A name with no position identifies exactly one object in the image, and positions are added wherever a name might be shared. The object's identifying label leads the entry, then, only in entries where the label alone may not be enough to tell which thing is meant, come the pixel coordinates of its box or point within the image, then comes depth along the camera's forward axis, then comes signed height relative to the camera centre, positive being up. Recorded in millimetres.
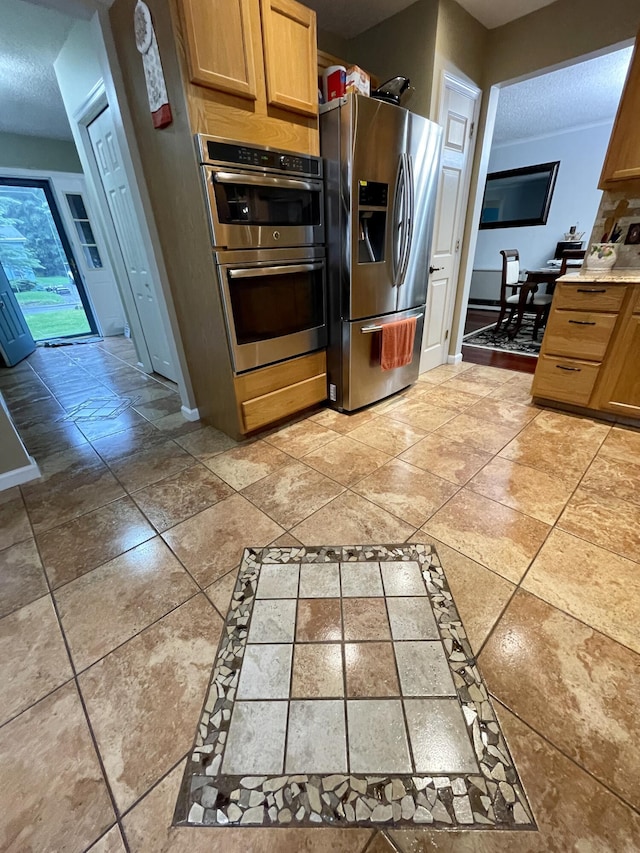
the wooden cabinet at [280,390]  2125 -790
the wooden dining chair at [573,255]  4621 -150
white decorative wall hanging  1584 +820
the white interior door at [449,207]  2639 +302
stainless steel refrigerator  1980 +135
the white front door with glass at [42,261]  4770 +45
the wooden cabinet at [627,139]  2016 +546
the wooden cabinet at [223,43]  1479 +849
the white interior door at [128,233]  2650 +210
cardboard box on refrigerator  2053 +911
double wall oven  1697 +50
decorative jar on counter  2432 -94
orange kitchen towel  2479 -611
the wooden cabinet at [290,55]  1696 +917
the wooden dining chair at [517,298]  4215 -602
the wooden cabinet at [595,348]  2094 -609
